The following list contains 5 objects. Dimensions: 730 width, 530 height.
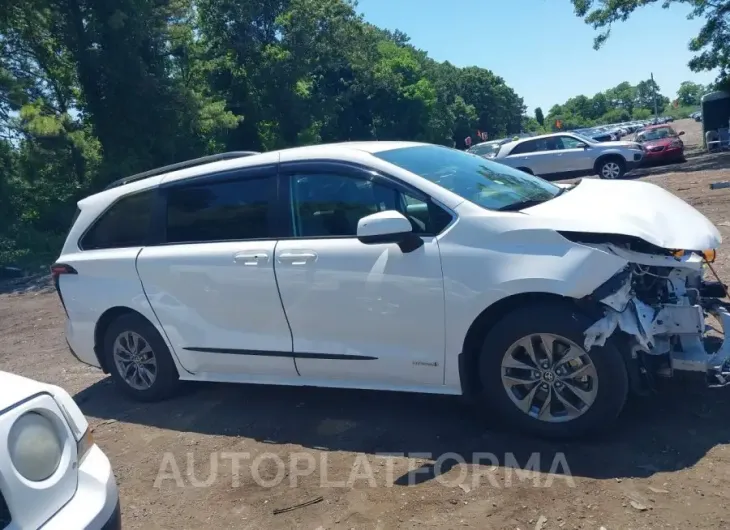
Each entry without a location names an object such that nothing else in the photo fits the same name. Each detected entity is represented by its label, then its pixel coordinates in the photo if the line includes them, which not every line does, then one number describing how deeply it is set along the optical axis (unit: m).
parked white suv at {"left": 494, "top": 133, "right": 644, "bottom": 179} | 19.78
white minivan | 3.75
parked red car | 23.11
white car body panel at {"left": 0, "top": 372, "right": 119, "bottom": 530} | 2.29
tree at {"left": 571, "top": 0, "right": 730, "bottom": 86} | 23.75
